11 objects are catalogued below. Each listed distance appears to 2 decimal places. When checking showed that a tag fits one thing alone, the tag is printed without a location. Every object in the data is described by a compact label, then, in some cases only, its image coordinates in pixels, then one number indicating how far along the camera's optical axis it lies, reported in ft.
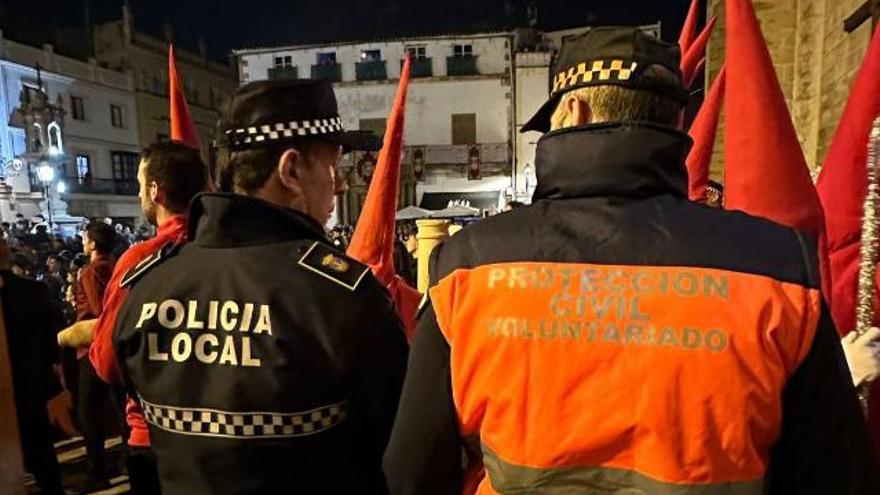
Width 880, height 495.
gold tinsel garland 5.05
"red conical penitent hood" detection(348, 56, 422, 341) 9.39
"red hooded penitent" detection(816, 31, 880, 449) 5.44
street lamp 59.72
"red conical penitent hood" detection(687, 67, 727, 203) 8.58
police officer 4.77
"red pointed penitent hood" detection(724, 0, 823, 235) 5.12
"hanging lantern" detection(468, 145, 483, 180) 85.87
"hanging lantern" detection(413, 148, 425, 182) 87.30
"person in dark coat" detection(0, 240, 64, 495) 12.71
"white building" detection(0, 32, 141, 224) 80.74
